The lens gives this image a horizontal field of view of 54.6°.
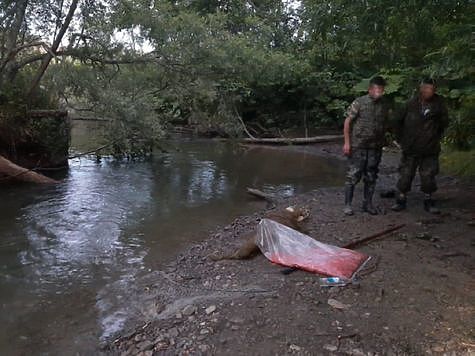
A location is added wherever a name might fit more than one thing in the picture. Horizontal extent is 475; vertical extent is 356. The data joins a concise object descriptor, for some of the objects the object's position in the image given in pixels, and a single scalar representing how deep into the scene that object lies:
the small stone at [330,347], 3.13
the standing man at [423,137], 6.02
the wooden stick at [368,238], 5.06
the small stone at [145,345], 3.45
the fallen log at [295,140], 17.47
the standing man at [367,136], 6.07
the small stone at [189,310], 3.85
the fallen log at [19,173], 9.95
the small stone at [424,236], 5.32
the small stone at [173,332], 3.56
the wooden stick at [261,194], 8.98
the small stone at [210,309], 3.81
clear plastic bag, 4.35
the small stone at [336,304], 3.65
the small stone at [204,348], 3.31
